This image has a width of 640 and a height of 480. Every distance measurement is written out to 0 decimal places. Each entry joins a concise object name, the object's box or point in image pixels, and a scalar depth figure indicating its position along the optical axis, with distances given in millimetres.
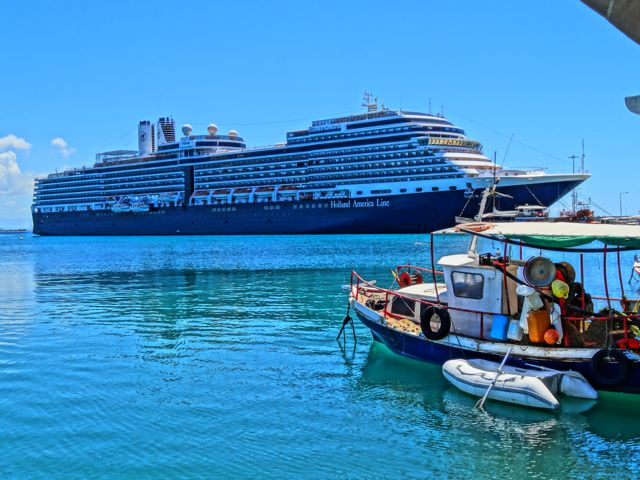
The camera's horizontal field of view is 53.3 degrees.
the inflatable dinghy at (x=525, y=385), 12523
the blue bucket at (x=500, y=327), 14336
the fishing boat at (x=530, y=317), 13102
